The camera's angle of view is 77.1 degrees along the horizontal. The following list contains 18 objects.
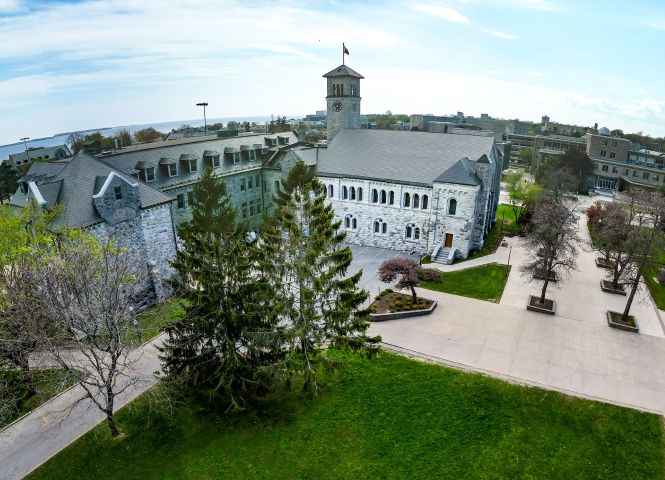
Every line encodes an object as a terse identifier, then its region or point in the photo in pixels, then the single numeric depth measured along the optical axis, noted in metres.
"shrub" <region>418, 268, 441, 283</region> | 35.92
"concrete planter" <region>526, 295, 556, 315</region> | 33.31
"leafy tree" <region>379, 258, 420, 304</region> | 32.59
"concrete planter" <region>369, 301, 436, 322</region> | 32.25
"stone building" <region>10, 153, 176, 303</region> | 30.16
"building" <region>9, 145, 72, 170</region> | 77.43
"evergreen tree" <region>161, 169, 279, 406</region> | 20.91
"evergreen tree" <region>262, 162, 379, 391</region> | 20.77
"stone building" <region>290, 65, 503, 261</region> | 44.19
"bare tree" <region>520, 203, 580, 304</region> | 33.22
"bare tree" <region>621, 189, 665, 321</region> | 30.25
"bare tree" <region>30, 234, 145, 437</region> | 18.36
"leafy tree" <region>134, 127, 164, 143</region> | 124.28
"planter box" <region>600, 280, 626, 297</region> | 37.06
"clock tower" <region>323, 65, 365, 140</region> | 53.09
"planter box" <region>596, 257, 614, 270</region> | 42.69
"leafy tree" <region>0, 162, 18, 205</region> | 60.44
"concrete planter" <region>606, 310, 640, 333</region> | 30.91
